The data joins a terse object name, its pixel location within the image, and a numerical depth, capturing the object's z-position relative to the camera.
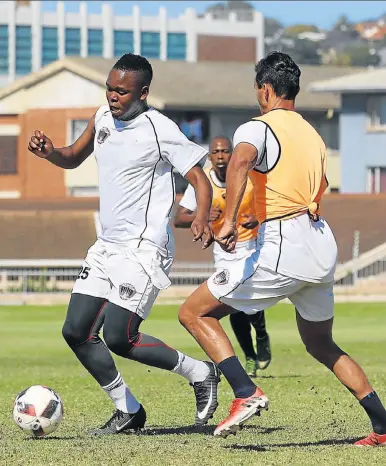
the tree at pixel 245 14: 118.38
